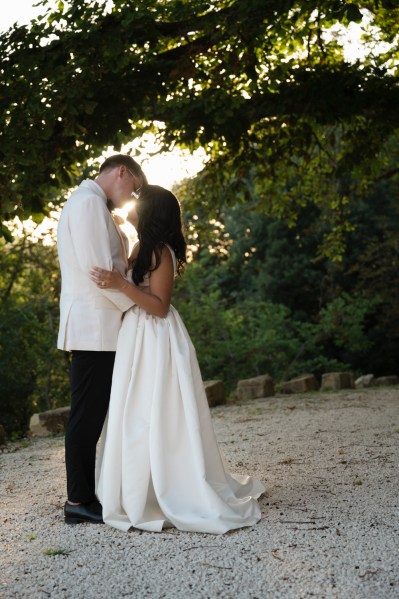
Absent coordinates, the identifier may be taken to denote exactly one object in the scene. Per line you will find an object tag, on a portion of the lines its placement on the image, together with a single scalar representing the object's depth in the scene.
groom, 3.95
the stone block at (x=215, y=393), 9.45
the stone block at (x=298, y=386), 10.76
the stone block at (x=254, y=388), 10.19
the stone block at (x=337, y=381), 11.15
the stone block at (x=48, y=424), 7.93
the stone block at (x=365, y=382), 12.35
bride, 3.95
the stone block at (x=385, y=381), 12.48
